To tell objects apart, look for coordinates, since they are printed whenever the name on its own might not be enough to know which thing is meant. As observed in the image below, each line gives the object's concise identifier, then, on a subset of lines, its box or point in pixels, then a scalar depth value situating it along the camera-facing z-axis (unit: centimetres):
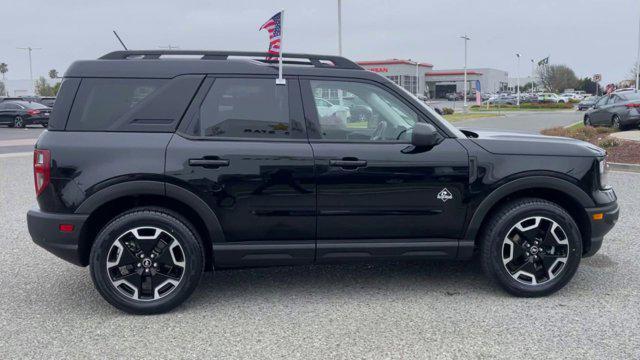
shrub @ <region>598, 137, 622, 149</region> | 1405
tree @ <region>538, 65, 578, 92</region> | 9875
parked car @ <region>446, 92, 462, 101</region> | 8944
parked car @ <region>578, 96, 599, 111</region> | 4825
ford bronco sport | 410
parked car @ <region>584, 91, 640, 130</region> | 1912
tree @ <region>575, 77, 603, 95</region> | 10750
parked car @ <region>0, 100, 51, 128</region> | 2883
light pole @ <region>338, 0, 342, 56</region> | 3244
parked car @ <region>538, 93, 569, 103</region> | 6506
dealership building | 7325
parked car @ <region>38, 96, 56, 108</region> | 3191
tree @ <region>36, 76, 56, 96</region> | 8250
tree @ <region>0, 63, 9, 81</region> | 10355
